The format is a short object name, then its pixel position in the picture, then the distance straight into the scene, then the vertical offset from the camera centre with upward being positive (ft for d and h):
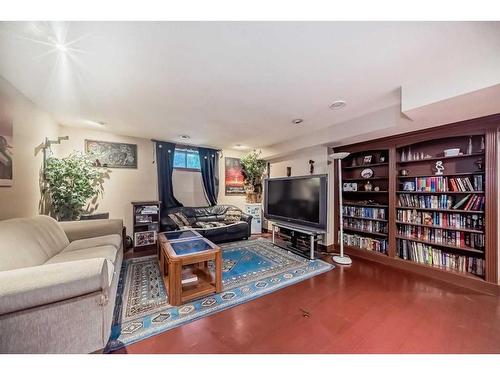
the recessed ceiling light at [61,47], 4.33 +3.35
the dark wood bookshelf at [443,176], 6.54 +0.38
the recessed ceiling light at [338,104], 7.11 +3.25
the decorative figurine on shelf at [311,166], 12.04 +1.32
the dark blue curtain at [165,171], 12.85 +1.13
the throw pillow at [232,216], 13.44 -2.19
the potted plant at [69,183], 8.45 +0.22
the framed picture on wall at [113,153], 10.89 +2.13
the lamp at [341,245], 9.20 -3.16
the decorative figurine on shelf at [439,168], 8.02 +0.77
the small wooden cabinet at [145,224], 10.96 -2.24
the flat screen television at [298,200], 9.58 -0.81
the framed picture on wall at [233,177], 15.96 +0.84
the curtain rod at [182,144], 12.66 +3.21
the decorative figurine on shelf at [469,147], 7.30 +1.54
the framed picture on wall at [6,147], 5.48 +1.25
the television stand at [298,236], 9.69 -3.00
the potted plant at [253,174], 15.29 +1.08
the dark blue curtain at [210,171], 14.53 +1.23
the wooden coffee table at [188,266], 5.77 -2.76
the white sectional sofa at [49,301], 3.14 -2.14
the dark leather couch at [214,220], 11.75 -2.42
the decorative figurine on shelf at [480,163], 7.08 +0.85
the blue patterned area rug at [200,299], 4.85 -3.66
